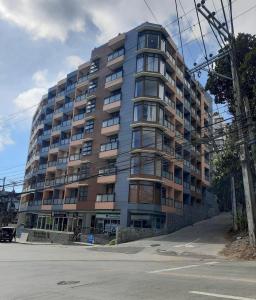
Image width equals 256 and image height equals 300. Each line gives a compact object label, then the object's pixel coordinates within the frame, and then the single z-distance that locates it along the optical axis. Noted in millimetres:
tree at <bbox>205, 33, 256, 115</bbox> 18461
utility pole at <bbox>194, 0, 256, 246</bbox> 15586
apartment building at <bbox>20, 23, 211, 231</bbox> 27581
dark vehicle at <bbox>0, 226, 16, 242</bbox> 27911
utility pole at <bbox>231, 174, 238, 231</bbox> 23393
